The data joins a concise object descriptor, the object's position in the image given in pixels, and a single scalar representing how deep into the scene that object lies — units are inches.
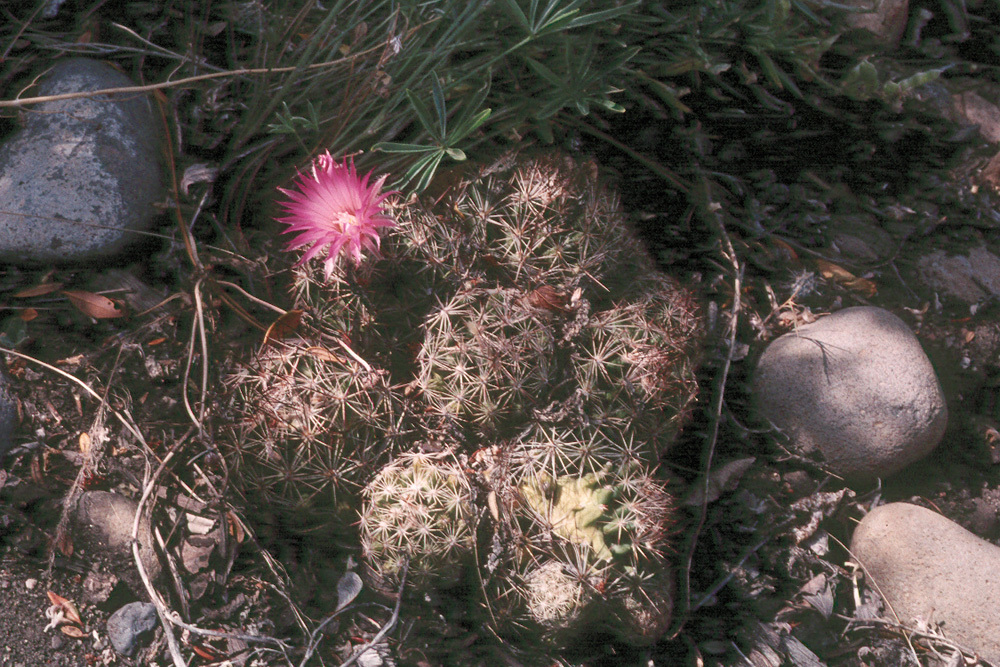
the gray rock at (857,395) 84.6
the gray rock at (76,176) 78.9
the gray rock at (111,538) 79.6
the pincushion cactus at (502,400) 66.3
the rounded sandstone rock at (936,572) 81.8
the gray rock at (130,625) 76.8
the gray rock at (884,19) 98.8
